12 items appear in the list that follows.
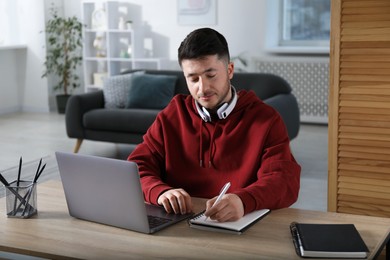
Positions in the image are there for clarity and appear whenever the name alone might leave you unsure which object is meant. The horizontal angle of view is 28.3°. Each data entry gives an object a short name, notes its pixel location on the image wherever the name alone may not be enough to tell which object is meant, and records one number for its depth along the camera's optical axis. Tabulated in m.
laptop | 2.41
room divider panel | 3.82
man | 2.85
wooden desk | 2.24
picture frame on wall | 8.55
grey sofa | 6.33
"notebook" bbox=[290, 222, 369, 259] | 2.17
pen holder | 2.71
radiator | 8.16
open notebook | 2.45
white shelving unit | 8.84
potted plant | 9.04
